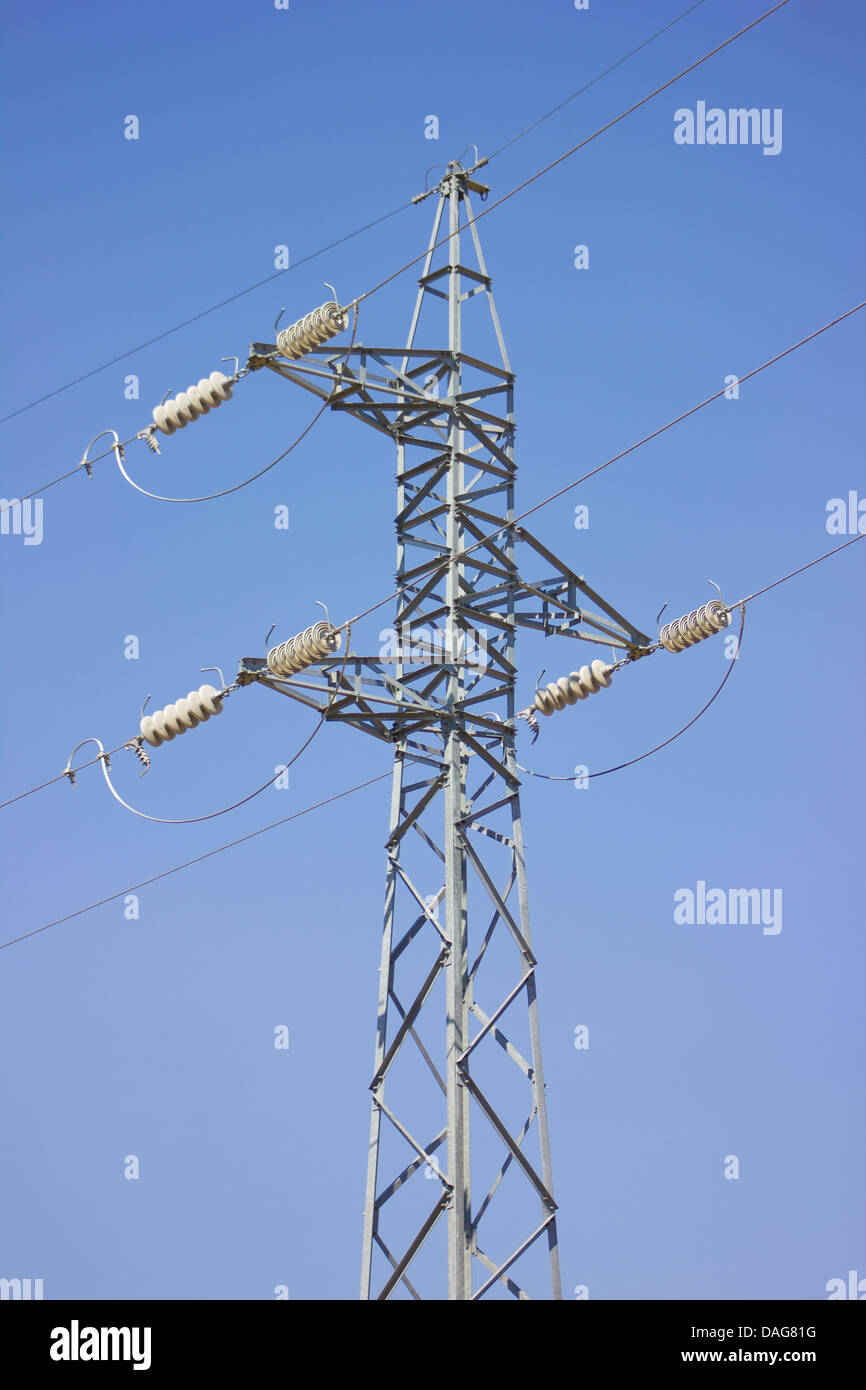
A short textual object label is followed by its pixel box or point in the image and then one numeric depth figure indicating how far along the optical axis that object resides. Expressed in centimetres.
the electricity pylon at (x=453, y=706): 2255
